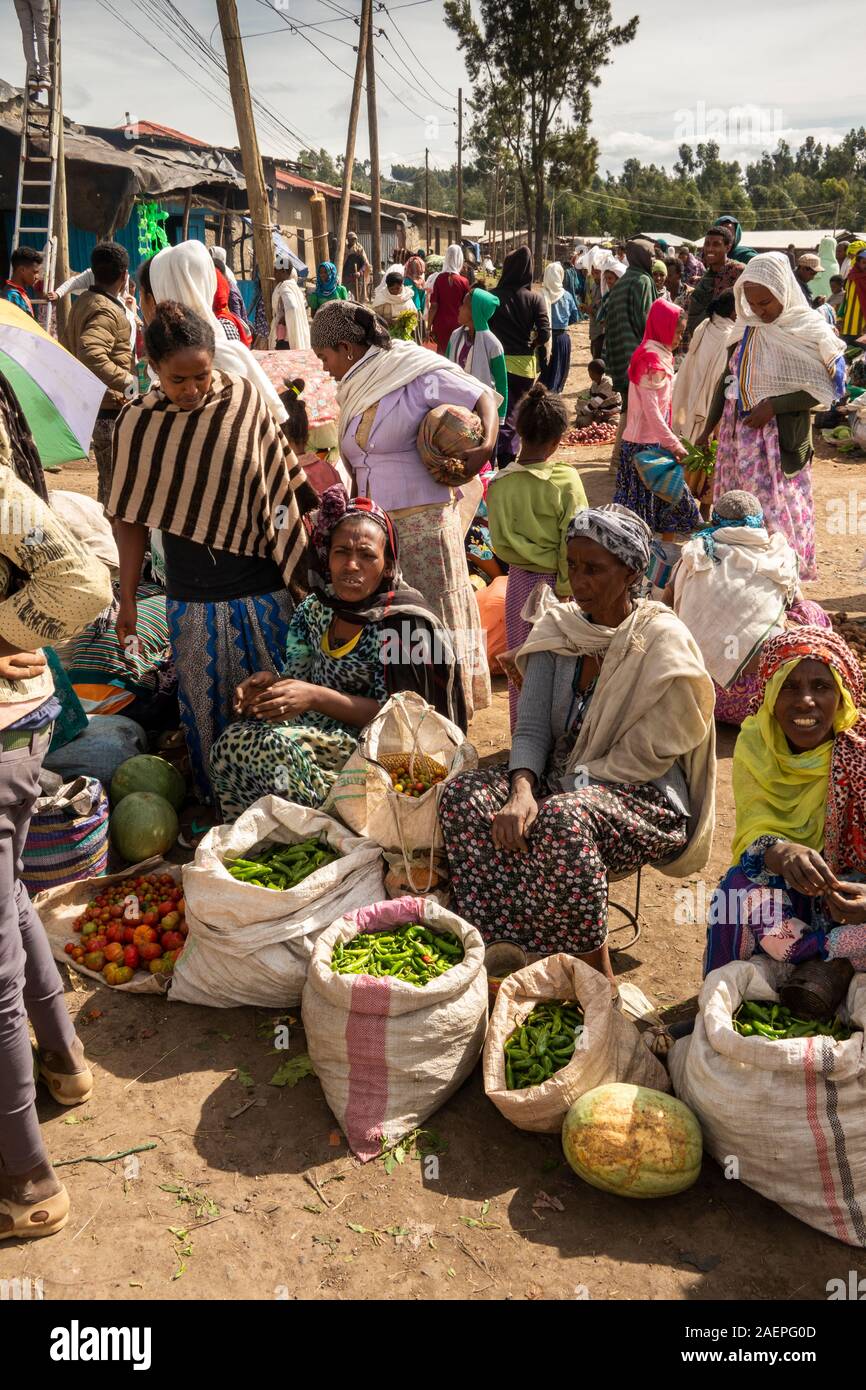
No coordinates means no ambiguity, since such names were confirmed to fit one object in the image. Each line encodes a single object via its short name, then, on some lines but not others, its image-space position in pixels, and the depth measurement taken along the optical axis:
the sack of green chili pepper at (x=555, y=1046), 2.65
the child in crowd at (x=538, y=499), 4.68
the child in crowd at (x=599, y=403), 12.88
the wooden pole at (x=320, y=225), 16.38
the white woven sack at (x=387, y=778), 3.36
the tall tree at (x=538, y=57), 25.12
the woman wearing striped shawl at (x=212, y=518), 3.86
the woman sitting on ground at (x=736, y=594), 4.56
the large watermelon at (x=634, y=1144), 2.46
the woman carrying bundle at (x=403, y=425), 4.63
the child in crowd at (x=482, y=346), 7.76
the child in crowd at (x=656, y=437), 6.36
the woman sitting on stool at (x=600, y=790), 3.08
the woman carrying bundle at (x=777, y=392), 5.73
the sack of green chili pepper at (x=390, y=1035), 2.72
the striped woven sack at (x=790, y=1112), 2.35
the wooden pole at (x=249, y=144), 7.39
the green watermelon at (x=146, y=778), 4.16
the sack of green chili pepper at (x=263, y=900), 3.10
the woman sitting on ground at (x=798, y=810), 2.77
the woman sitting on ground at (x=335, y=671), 3.67
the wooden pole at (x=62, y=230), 10.25
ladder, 10.15
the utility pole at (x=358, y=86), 17.12
